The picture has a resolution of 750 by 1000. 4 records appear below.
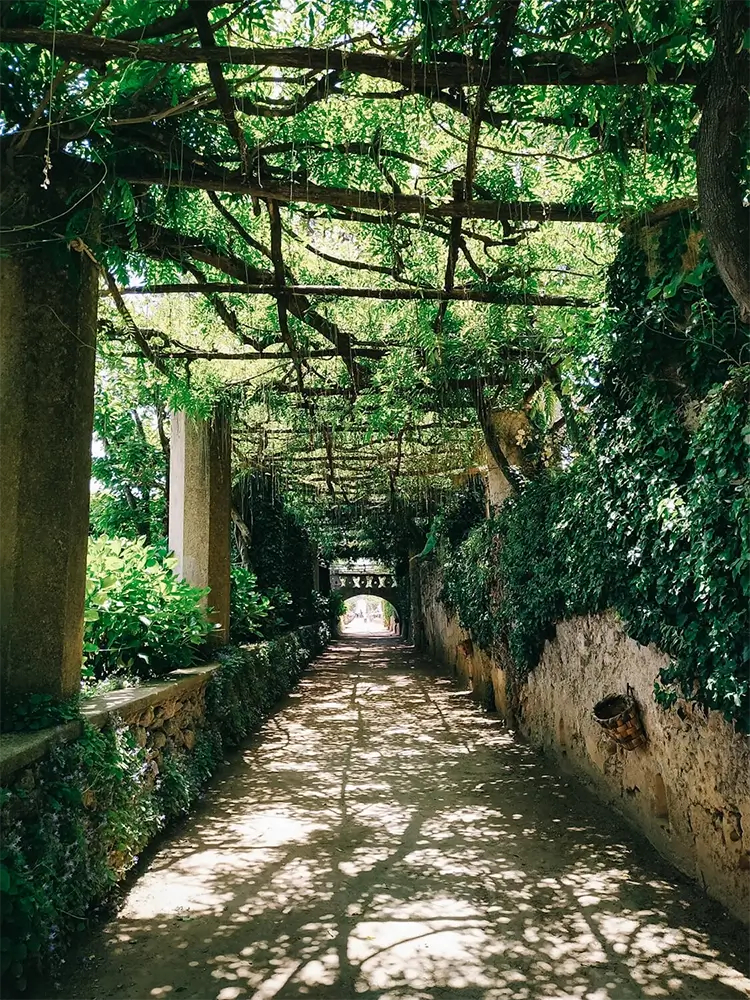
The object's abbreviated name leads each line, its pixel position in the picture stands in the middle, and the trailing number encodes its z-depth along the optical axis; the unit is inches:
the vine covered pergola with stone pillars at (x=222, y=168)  108.9
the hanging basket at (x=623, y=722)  168.4
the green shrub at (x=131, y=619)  191.3
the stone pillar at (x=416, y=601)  757.9
